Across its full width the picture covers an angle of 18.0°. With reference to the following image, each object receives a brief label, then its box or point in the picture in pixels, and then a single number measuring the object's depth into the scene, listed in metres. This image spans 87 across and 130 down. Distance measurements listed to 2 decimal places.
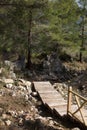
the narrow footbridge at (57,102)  8.53
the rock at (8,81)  11.70
